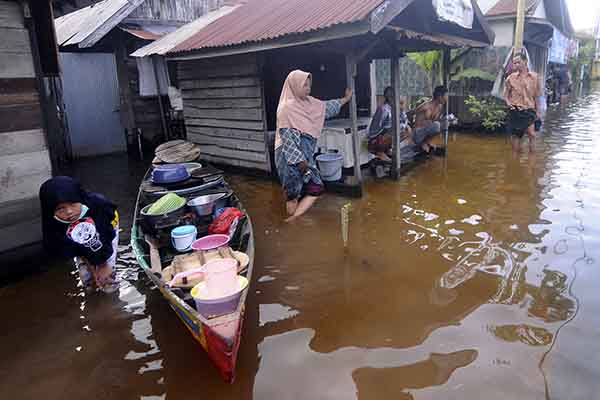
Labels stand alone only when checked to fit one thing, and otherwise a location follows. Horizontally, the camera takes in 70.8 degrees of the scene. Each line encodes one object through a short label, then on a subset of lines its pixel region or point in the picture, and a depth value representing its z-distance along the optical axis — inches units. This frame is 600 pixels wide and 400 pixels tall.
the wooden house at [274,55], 245.8
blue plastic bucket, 286.8
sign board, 264.2
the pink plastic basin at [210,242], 157.9
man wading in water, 346.0
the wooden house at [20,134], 177.9
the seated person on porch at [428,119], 378.3
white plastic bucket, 165.5
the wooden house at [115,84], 430.9
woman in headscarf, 231.8
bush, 485.4
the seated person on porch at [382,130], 327.3
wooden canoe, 105.0
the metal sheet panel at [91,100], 435.2
